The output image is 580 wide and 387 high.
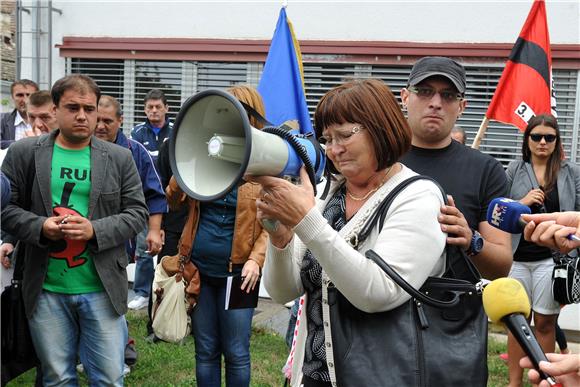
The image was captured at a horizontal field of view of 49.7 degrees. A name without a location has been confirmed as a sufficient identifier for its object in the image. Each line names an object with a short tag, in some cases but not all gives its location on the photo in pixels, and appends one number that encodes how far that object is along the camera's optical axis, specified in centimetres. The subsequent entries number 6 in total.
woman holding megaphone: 177
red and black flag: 523
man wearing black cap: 252
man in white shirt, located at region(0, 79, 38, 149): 606
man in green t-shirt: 325
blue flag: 491
